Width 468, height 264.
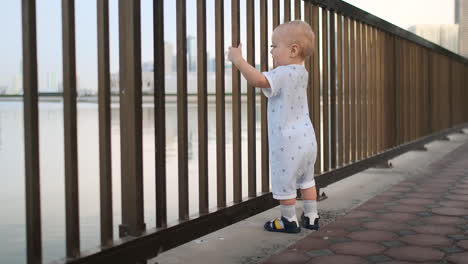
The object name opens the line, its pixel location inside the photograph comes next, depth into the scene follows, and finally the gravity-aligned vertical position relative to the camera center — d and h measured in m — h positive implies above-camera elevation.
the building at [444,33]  58.08 +8.96
